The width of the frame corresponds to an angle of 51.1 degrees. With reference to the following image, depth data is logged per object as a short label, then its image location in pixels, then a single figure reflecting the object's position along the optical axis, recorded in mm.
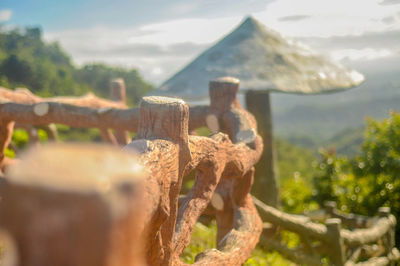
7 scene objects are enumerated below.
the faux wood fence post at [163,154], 1697
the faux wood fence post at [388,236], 6150
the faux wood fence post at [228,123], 3617
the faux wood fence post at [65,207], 865
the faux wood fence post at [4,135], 4898
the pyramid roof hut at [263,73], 6359
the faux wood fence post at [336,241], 5062
